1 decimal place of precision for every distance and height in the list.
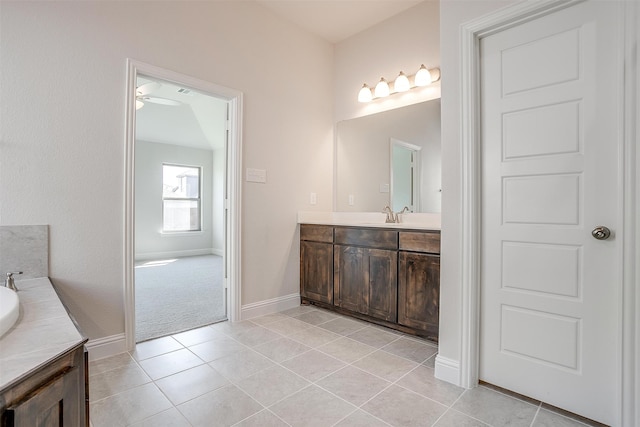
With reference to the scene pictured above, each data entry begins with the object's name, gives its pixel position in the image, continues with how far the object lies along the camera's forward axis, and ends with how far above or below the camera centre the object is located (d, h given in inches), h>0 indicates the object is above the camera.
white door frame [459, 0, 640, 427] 53.4 +3.3
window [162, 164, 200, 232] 263.1 +10.5
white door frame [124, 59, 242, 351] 86.6 +8.4
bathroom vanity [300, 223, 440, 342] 93.1 -20.6
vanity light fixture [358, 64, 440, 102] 110.3 +46.6
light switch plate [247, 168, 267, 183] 114.3 +12.9
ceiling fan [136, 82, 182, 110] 139.1 +54.0
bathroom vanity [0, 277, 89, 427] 29.0 -16.4
